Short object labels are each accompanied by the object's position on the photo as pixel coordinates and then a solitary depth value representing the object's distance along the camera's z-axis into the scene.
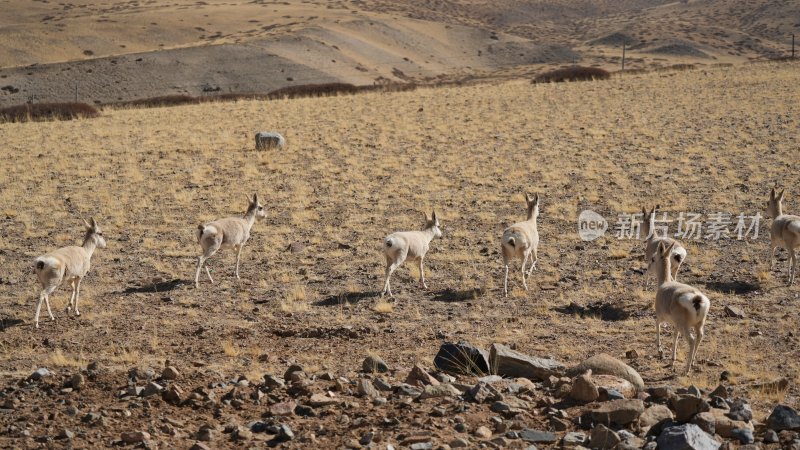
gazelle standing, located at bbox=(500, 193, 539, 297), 13.90
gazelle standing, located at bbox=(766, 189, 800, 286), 14.39
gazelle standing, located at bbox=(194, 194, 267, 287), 14.89
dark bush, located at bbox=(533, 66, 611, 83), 51.88
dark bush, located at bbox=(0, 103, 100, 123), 39.62
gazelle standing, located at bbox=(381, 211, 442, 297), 14.06
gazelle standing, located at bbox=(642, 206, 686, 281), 13.09
